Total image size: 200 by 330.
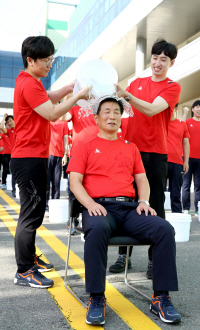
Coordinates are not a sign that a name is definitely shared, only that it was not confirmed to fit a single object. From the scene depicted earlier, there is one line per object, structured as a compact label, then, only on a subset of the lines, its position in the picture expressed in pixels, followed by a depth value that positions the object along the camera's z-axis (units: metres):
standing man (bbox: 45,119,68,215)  7.11
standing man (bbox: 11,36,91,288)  3.14
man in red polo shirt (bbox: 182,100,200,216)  7.54
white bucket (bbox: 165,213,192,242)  5.15
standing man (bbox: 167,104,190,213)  6.30
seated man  2.53
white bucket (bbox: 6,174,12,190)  11.62
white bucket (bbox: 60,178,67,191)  11.59
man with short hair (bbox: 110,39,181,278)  3.54
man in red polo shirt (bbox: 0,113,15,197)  10.96
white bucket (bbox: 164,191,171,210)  8.01
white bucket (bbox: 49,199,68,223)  6.23
